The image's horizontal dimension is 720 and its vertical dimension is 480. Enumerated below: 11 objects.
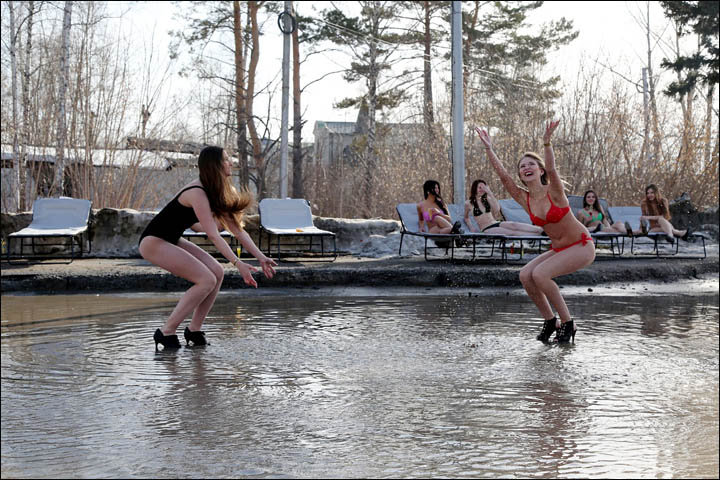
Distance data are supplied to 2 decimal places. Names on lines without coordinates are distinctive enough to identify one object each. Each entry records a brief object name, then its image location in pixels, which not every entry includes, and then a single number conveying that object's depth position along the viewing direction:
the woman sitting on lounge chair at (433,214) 13.01
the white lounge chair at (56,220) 13.34
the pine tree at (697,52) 23.98
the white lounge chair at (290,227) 13.57
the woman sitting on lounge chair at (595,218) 15.26
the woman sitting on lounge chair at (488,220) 12.87
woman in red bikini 6.46
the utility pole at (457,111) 16.61
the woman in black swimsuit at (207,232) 5.97
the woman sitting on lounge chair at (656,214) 15.32
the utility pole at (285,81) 21.52
